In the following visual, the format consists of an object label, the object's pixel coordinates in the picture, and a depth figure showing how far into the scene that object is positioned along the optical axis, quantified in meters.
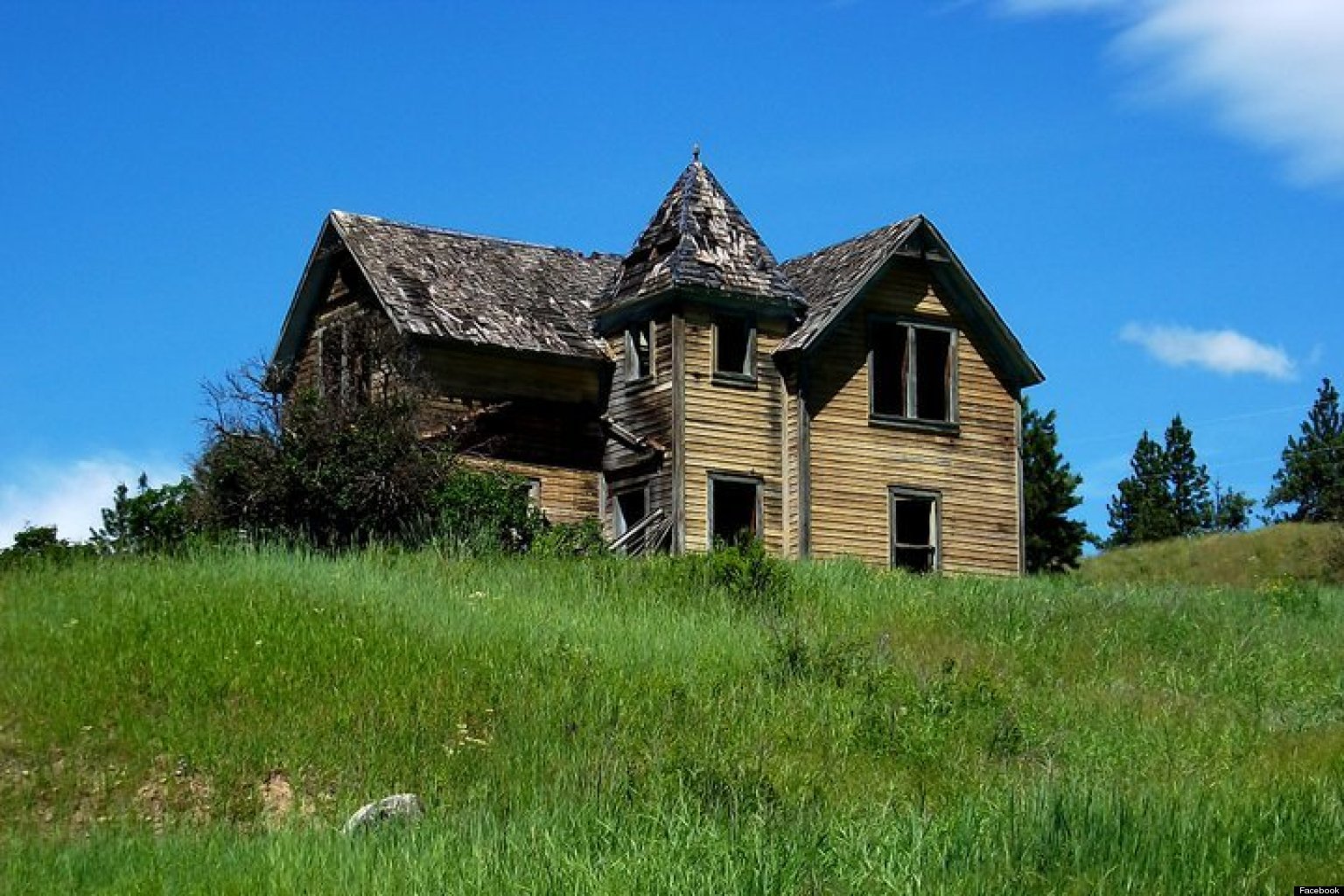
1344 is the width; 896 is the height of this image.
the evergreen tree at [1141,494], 80.56
